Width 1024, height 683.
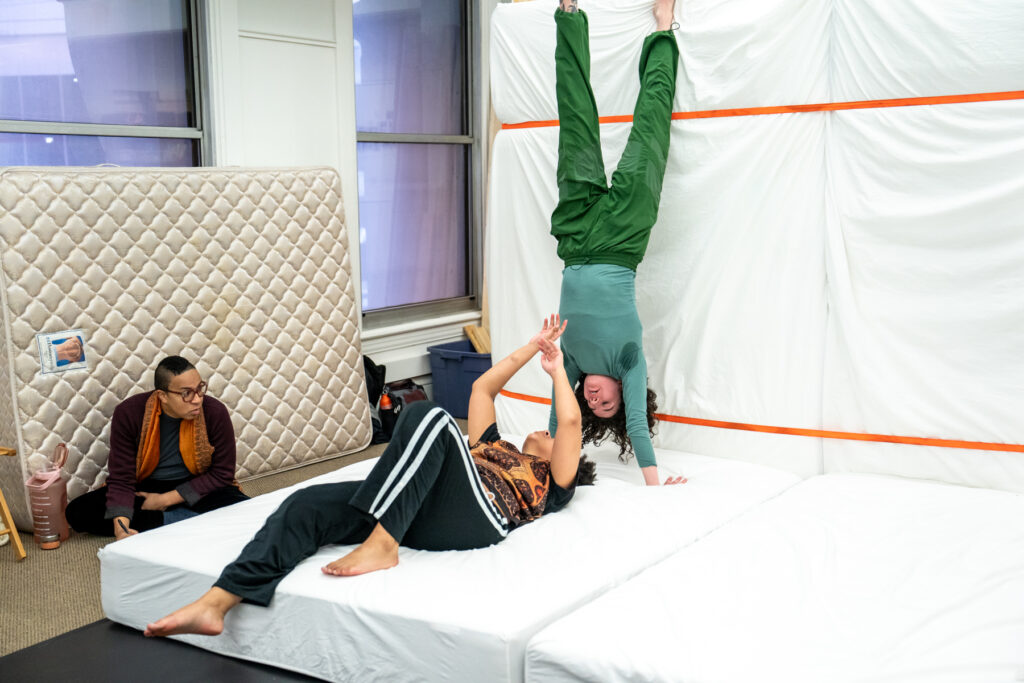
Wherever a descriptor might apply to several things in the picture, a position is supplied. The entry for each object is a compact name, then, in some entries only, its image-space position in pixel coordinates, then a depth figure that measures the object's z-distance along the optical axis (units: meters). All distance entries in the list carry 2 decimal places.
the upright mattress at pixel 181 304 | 3.23
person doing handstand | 3.07
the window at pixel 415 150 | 4.96
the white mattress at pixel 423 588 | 1.97
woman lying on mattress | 2.17
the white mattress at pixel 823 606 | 1.76
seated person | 3.07
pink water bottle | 3.16
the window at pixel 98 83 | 3.50
